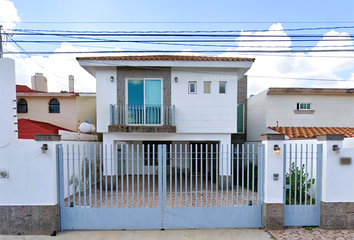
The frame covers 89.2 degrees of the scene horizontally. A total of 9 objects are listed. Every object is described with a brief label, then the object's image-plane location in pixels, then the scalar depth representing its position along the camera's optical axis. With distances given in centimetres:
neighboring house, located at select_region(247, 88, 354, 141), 897
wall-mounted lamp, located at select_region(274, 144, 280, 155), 425
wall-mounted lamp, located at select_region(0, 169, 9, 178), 408
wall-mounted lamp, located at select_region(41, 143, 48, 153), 408
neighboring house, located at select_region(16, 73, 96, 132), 965
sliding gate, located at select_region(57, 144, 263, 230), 433
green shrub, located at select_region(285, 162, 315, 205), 479
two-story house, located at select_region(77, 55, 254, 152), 763
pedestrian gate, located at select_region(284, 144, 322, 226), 437
